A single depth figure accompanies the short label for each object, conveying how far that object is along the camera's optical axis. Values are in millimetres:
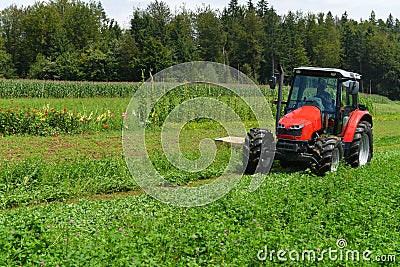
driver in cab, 11148
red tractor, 10422
